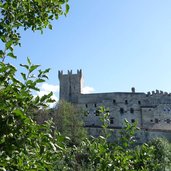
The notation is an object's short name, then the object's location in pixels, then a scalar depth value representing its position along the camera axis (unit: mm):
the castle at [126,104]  52250
